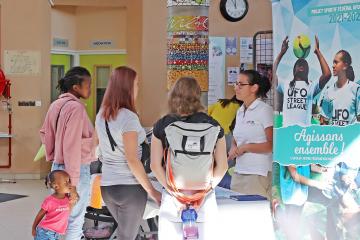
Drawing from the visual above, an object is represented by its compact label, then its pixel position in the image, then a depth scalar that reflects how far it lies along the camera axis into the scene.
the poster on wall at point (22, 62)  9.90
